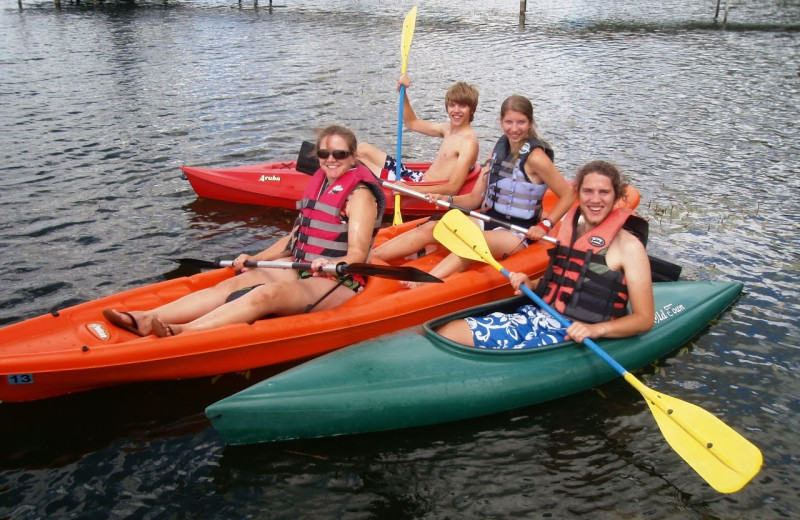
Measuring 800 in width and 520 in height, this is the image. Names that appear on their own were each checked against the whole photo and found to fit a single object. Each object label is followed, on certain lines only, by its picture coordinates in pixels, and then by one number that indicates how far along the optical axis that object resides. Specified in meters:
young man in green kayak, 4.11
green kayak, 3.94
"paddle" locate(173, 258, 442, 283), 4.38
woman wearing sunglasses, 4.43
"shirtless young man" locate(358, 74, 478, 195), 6.11
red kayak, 7.62
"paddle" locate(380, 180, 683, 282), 5.68
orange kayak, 4.03
